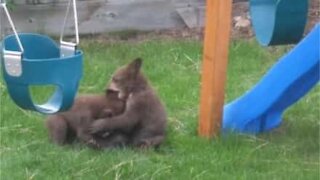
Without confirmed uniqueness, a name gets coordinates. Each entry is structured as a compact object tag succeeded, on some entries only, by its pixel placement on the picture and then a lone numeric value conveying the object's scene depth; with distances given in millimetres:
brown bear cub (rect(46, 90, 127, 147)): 5496
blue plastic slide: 5461
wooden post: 5621
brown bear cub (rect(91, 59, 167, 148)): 5508
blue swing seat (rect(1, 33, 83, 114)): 4336
